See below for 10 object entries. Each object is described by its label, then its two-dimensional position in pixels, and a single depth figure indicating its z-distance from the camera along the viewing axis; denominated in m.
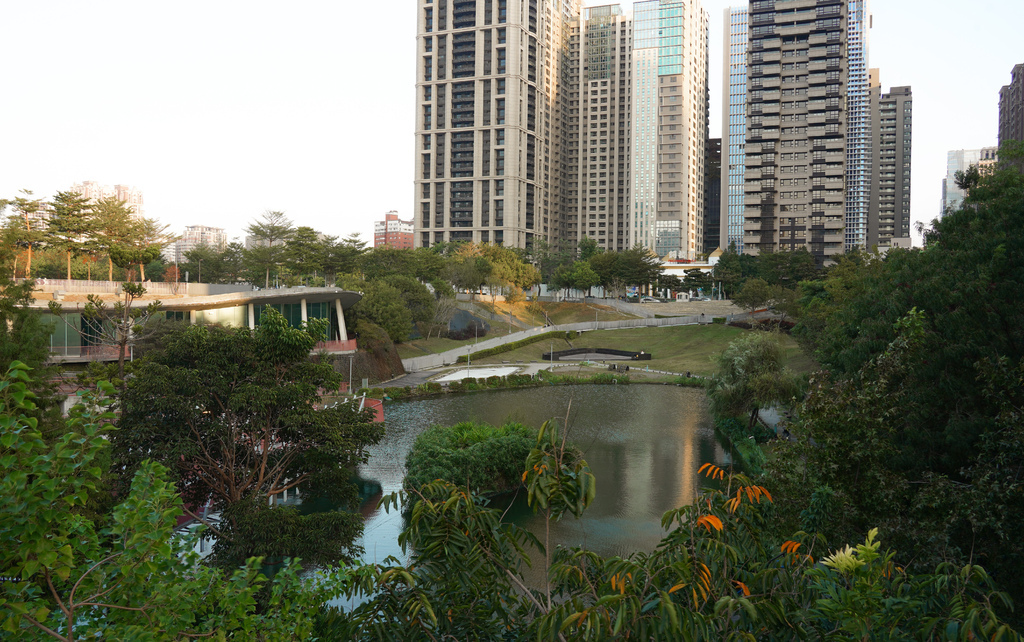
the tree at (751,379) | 32.56
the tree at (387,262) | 80.75
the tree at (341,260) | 72.62
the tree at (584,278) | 96.50
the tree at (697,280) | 102.62
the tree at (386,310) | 57.72
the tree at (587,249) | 119.69
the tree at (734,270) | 93.50
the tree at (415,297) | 68.31
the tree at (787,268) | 86.25
